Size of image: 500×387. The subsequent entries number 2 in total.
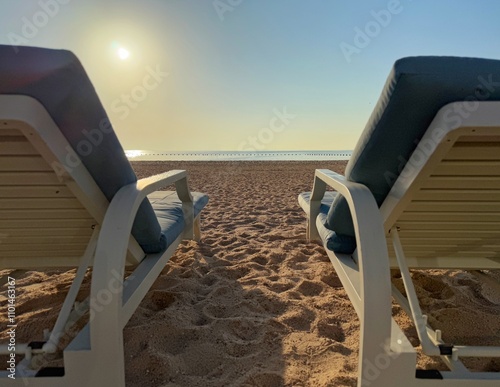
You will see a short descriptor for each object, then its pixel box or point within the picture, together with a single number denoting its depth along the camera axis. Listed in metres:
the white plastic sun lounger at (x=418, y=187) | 0.93
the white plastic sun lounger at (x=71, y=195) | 0.91
